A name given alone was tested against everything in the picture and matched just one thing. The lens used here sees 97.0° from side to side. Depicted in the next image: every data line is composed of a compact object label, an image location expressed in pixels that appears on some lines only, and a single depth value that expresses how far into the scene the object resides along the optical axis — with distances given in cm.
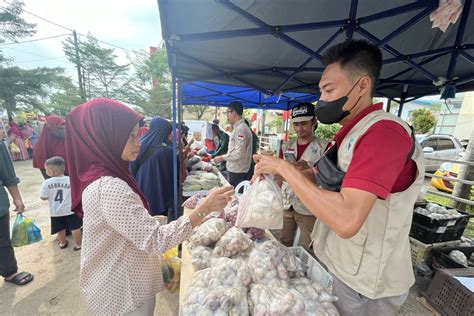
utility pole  1830
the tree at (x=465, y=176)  389
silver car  800
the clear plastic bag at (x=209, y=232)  143
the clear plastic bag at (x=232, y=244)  129
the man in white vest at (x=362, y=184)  77
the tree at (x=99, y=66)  2097
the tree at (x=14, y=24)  1375
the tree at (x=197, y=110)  2819
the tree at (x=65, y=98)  2077
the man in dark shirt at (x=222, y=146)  591
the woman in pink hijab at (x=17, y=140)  982
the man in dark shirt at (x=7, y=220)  247
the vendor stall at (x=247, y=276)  89
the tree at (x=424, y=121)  1517
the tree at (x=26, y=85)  1422
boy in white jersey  323
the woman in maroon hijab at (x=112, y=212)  107
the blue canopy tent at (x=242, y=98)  476
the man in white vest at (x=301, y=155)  252
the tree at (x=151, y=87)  2562
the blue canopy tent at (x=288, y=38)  142
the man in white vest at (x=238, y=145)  397
